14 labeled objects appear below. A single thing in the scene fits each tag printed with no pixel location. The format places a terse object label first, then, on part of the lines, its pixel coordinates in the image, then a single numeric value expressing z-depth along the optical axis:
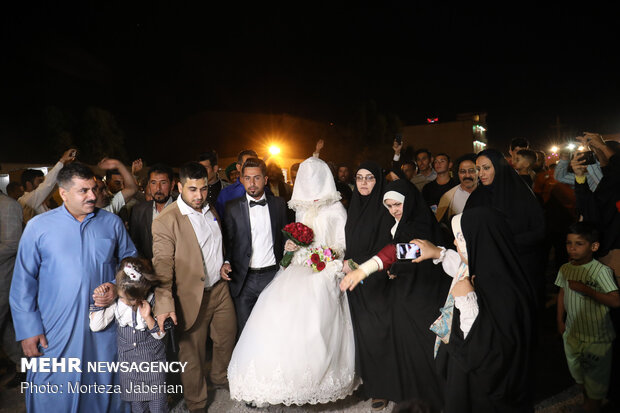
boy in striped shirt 3.68
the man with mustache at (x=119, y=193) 4.89
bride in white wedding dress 3.49
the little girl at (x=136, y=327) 3.37
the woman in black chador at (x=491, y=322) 2.31
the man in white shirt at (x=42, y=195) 4.41
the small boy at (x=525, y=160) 5.52
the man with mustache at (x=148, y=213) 4.81
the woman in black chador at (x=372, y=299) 3.91
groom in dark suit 4.47
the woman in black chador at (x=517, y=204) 4.03
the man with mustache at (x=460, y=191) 5.51
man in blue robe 3.21
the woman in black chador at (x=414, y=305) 3.77
